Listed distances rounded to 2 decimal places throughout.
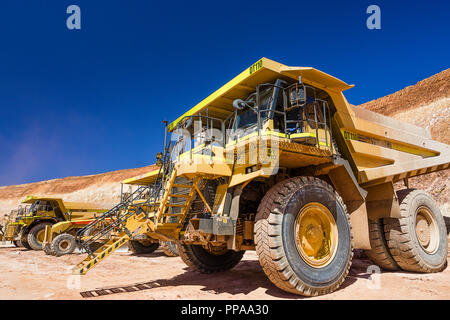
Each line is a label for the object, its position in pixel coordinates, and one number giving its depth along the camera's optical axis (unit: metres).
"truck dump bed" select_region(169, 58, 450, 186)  5.32
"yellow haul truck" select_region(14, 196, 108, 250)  16.98
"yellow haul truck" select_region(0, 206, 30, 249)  18.16
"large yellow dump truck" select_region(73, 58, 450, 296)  4.63
